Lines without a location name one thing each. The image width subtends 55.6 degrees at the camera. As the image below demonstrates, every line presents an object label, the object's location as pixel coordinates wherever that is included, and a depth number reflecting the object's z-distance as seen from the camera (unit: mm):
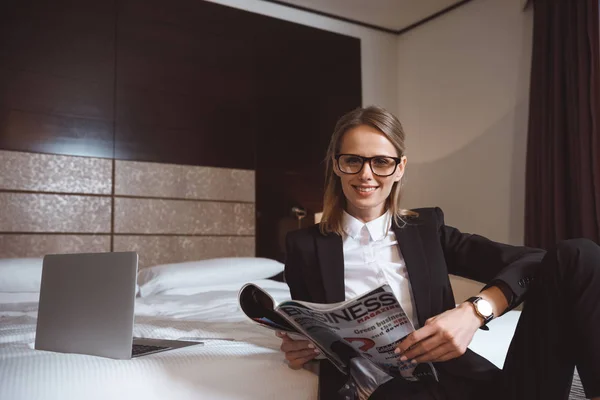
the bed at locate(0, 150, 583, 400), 1149
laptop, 1203
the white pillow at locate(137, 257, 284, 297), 2709
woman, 1071
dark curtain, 3109
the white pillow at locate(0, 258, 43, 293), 2520
